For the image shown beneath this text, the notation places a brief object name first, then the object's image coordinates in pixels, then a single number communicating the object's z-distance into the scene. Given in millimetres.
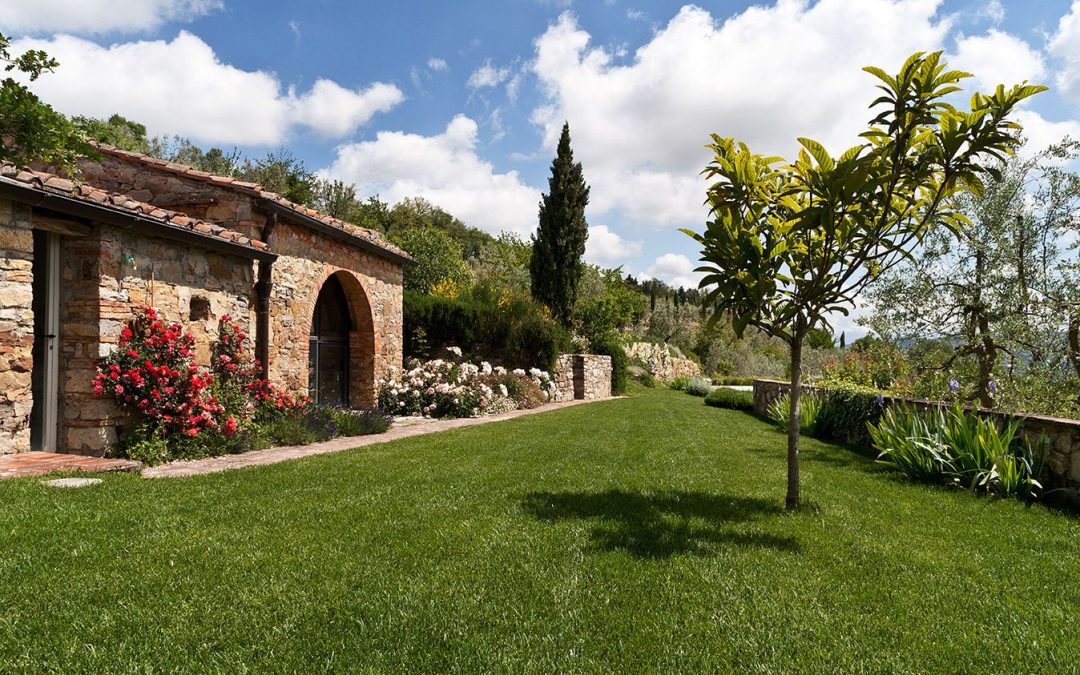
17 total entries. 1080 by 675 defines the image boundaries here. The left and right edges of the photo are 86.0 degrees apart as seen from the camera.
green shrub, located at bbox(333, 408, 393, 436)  9930
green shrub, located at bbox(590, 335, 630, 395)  23812
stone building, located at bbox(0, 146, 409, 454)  6121
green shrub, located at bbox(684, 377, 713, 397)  23844
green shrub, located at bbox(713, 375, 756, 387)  30719
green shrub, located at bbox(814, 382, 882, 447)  9719
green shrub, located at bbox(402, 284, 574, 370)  15930
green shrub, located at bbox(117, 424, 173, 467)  6707
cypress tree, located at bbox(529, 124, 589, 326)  24703
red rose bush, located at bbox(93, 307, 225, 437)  6848
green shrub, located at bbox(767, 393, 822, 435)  11180
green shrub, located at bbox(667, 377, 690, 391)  27194
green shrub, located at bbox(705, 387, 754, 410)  17734
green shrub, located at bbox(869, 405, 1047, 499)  5820
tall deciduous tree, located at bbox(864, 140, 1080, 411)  7539
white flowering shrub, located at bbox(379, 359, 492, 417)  13445
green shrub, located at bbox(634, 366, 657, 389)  28831
